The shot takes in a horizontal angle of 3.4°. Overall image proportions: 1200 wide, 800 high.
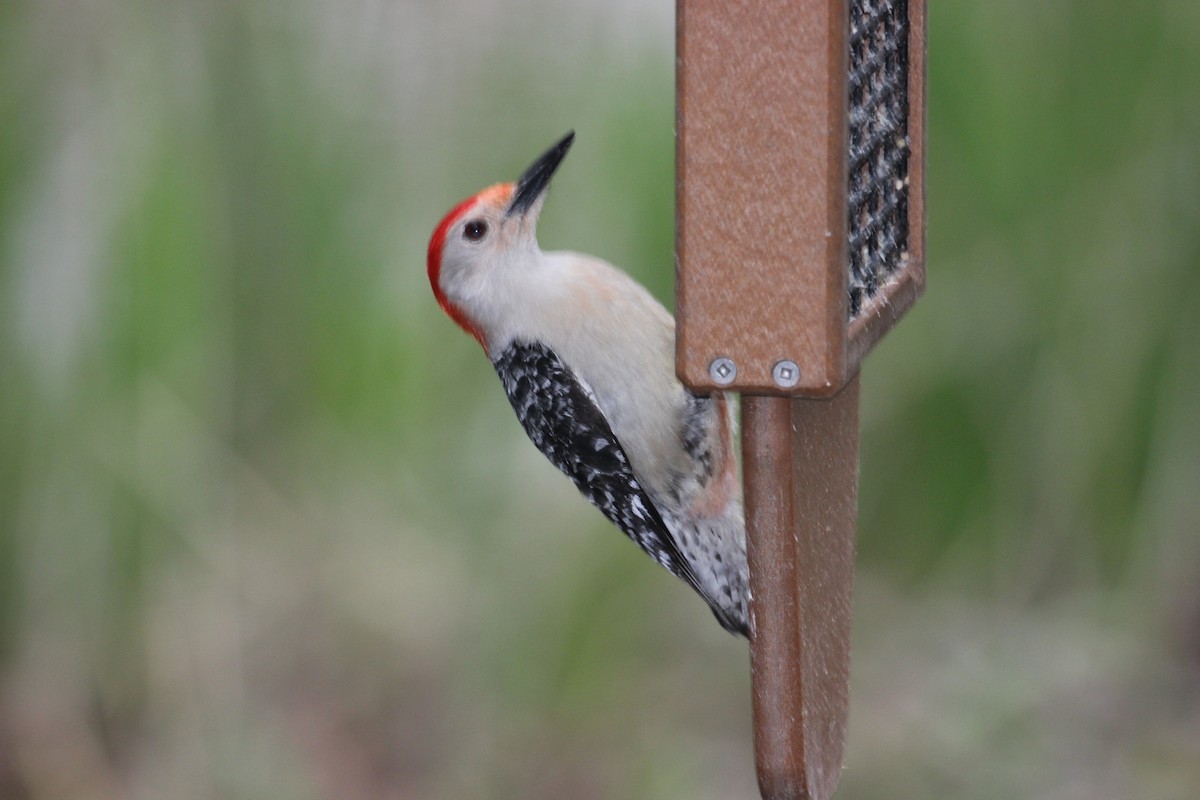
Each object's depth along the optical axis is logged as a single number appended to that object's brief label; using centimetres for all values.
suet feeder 657
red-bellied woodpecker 683
